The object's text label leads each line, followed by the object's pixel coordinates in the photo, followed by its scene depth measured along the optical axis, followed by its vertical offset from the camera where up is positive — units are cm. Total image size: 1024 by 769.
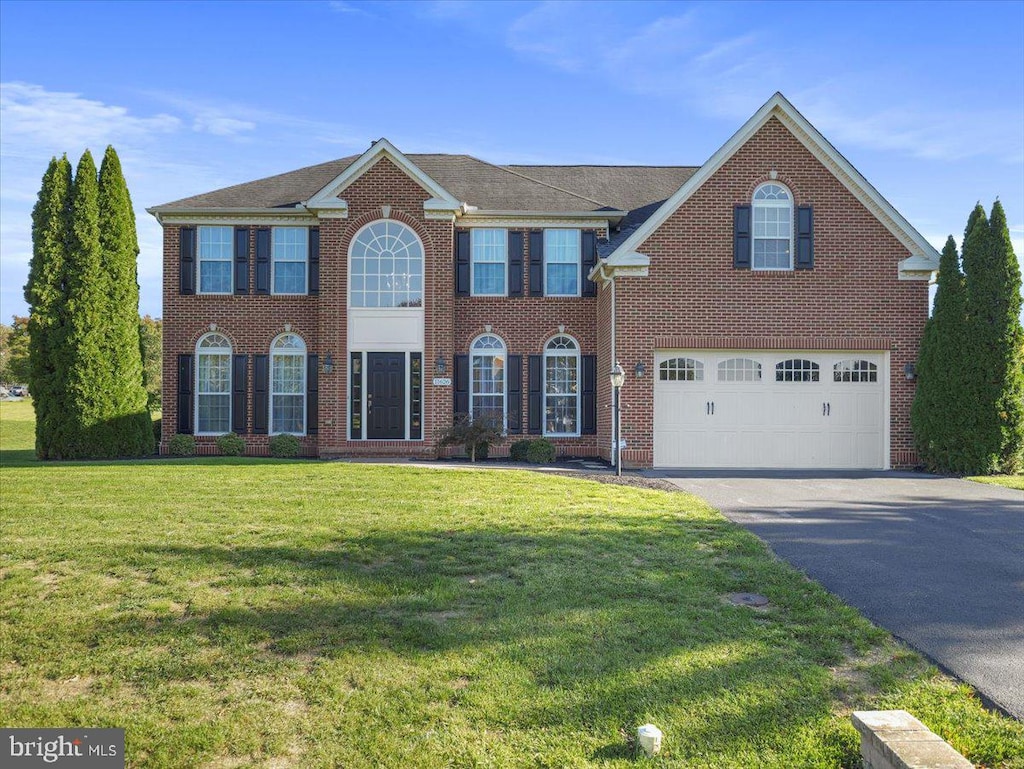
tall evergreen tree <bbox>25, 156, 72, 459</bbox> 1800 +187
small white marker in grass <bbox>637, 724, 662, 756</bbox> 369 -161
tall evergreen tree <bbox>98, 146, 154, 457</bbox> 1855 +142
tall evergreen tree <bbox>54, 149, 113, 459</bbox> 1809 +92
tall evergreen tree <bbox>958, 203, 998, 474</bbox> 1509 +22
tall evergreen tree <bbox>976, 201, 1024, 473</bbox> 1508 +91
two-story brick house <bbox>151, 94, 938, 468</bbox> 1659 +171
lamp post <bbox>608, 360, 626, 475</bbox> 1434 +10
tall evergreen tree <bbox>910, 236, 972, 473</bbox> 1532 +14
